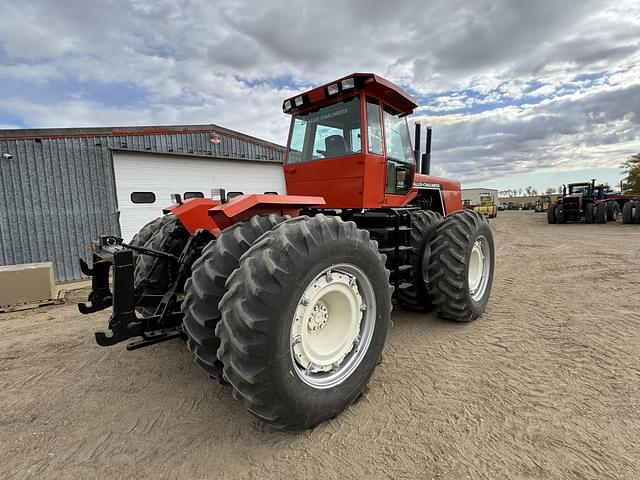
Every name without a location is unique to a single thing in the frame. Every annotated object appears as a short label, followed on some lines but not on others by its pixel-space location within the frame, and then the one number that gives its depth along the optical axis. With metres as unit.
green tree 35.53
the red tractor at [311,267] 1.90
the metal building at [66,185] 7.30
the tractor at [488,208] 31.06
